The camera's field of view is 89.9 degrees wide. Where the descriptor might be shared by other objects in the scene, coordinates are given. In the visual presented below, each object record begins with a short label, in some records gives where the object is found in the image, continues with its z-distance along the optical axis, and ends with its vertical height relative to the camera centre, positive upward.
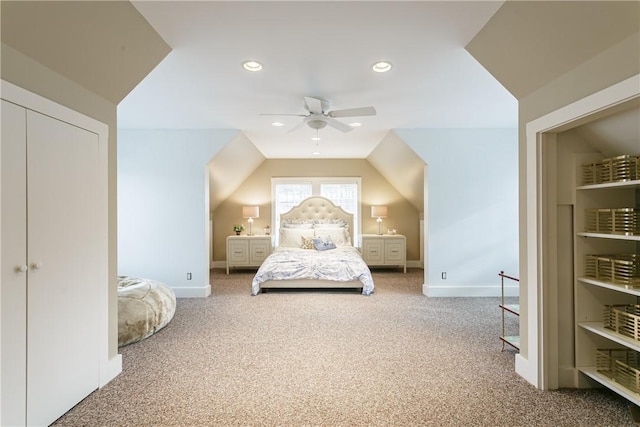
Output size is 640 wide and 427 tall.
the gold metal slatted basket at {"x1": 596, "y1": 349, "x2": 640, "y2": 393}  1.96 -0.99
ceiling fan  3.04 +1.01
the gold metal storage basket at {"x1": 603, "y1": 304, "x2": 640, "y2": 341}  1.88 -0.66
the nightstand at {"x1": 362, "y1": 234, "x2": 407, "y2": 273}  6.50 -0.76
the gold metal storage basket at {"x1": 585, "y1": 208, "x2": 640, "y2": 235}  1.93 -0.06
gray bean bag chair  2.96 -0.93
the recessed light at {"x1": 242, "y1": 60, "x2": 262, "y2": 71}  2.53 +1.20
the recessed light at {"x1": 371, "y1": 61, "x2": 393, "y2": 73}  2.54 +1.19
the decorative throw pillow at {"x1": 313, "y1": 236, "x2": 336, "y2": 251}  5.91 -0.56
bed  4.81 -0.68
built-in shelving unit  2.18 -0.50
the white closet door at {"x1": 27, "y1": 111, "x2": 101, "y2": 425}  1.72 -0.30
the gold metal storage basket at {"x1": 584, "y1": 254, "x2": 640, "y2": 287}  1.93 -0.36
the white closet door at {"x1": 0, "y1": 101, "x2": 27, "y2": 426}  1.55 -0.22
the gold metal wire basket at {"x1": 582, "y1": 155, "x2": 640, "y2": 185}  1.92 +0.26
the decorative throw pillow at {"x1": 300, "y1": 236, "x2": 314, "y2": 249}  6.14 -0.55
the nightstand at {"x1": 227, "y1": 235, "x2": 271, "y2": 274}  6.44 -0.73
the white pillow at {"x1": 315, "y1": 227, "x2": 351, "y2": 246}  6.47 -0.41
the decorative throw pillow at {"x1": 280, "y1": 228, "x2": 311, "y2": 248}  6.39 -0.44
